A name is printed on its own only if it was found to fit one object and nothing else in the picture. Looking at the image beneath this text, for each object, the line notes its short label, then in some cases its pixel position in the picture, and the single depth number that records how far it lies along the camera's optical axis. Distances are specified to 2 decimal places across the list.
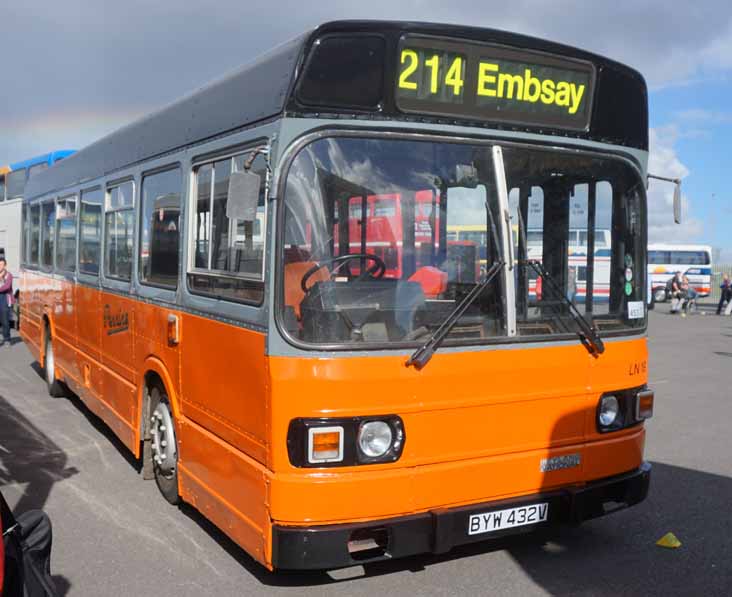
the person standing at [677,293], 34.38
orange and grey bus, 3.95
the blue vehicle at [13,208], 19.72
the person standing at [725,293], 34.67
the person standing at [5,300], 16.05
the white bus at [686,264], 50.97
